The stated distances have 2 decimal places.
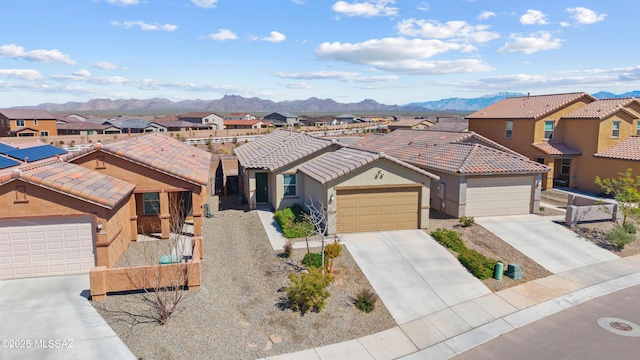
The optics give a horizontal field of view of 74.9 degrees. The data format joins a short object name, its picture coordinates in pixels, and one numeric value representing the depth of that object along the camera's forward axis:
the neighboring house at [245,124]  102.94
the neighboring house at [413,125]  73.31
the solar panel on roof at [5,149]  19.88
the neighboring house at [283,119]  123.12
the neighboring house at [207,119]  117.23
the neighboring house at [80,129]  81.75
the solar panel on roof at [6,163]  16.90
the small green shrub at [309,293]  13.20
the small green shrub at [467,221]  20.77
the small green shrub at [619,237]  19.12
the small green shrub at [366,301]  13.51
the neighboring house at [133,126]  85.32
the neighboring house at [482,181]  22.27
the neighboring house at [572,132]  29.58
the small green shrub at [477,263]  16.05
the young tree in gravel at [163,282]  12.14
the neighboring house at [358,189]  19.23
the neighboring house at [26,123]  69.88
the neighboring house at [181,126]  93.94
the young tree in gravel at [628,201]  20.61
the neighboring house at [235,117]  133.25
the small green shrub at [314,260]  15.73
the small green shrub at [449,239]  18.04
